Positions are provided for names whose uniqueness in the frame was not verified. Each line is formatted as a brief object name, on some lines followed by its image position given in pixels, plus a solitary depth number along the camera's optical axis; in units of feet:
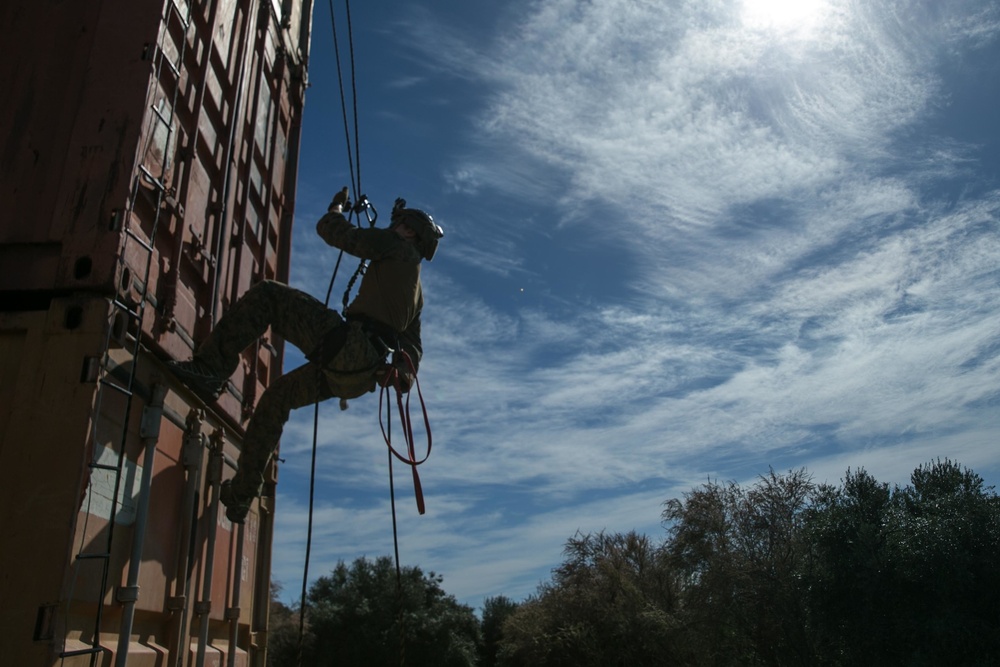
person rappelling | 12.41
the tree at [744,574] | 59.62
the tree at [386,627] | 89.61
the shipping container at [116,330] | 8.41
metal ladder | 8.71
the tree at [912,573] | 44.60
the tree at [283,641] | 82.45
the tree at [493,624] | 99.14
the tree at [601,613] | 75.00
